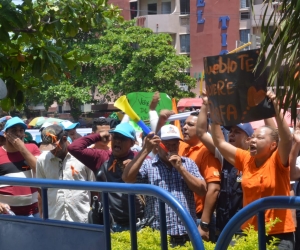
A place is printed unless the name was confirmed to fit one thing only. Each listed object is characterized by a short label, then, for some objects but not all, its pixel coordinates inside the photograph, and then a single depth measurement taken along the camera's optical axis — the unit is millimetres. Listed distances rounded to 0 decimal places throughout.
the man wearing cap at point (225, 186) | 5289
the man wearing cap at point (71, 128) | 8020
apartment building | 44094
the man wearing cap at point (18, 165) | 6492
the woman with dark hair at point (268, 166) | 4387
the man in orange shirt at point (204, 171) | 5176
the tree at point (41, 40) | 5898
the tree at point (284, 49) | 2902
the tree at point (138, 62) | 37250
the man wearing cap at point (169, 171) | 4949
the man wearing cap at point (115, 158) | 4945
